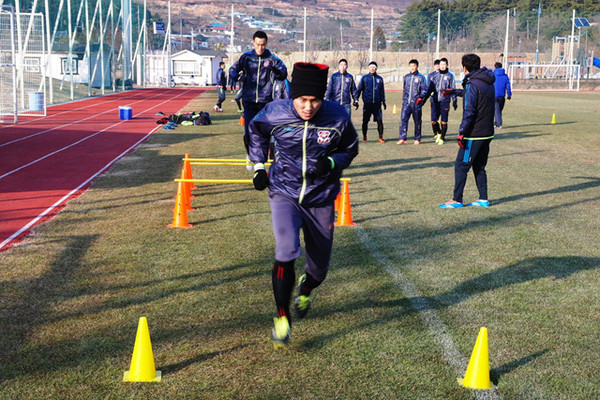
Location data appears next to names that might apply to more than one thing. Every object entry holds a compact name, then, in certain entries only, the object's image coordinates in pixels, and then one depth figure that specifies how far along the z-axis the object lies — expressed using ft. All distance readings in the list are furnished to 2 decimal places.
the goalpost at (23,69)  82.38
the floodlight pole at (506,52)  225.15
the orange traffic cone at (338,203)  31.65
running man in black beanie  16.43
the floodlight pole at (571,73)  229.45
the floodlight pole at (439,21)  240.12
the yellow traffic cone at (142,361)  14.64
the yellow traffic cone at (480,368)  14.37
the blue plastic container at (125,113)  95.30
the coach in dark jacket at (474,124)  34.81
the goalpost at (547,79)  238.48
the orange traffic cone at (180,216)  29.89
